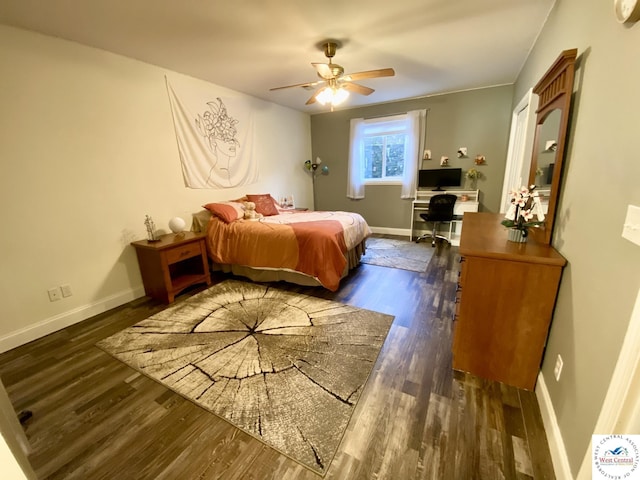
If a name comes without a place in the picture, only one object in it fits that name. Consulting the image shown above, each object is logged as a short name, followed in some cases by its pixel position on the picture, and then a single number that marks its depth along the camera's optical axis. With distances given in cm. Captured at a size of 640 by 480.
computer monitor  443
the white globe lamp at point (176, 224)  295
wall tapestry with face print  318
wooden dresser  141
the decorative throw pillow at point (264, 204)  384
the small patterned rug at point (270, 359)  138
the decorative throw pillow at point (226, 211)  330
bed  276
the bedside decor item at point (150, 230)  273
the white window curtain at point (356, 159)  511
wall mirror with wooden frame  141
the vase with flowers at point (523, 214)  159
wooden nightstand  264
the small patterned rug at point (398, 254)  361
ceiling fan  244
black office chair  415
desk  435
